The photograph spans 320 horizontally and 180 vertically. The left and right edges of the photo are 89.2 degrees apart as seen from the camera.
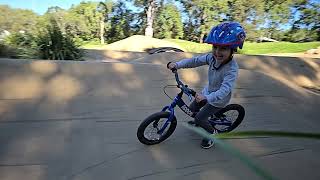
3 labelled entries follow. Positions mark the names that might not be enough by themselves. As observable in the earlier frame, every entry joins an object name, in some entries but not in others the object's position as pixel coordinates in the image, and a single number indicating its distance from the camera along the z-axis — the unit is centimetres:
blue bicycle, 196
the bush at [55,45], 432
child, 175
